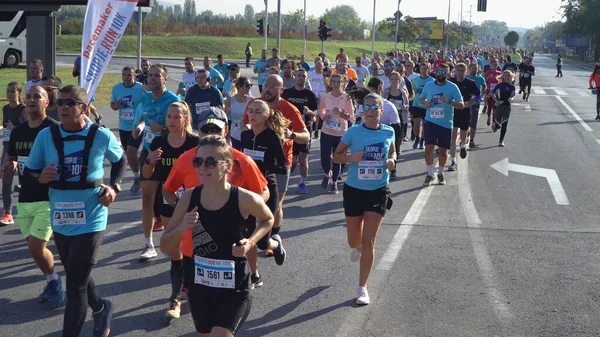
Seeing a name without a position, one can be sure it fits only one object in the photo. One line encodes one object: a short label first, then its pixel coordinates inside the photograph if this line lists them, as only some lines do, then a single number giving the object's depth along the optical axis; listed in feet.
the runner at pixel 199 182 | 17.87
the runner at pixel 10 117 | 29.37
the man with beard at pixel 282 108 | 26.78
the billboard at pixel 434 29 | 328.21
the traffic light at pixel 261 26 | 125.70
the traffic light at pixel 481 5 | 196.42
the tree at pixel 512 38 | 542.20
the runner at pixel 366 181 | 21.74
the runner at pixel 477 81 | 54.04
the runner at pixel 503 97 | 56.49
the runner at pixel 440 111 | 40.50
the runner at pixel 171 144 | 21.62
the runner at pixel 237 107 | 33.29
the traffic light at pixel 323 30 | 125.70
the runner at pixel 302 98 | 37.78
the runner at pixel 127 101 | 37.60
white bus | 123.44
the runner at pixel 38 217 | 20.58
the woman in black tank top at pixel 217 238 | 14.23
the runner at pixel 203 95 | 37.63
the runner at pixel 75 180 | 17.20
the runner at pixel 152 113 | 25.79
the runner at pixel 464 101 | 46.03
